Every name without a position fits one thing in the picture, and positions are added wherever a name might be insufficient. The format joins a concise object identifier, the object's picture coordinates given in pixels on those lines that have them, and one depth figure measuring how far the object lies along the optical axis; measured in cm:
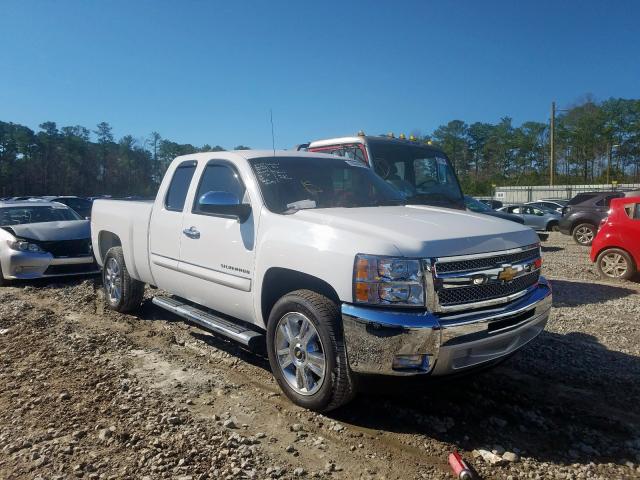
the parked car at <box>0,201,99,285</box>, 827
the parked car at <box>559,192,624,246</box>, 1563
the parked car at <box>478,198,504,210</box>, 2647
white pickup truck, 302
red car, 875
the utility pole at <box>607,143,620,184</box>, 6137
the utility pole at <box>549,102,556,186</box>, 3684
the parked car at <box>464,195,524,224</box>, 1383
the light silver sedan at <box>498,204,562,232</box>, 2085
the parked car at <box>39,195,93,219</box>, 1942
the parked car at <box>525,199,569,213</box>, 2330
